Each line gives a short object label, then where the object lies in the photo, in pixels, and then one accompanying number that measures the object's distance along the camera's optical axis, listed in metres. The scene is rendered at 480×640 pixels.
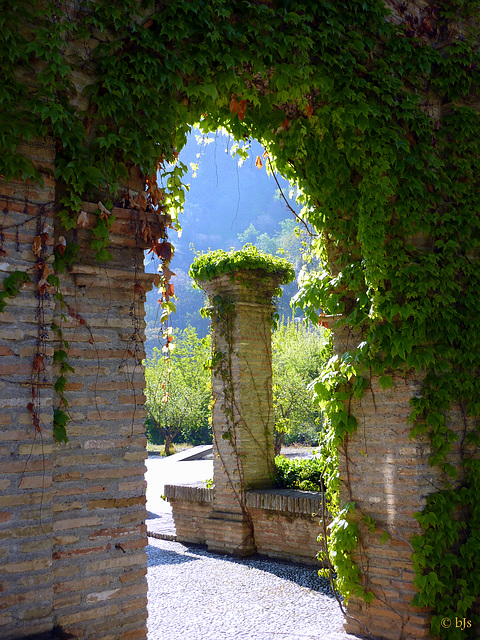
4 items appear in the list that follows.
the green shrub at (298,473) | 7.59
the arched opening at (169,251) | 3.03
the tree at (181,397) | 28.91
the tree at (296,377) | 19.83
